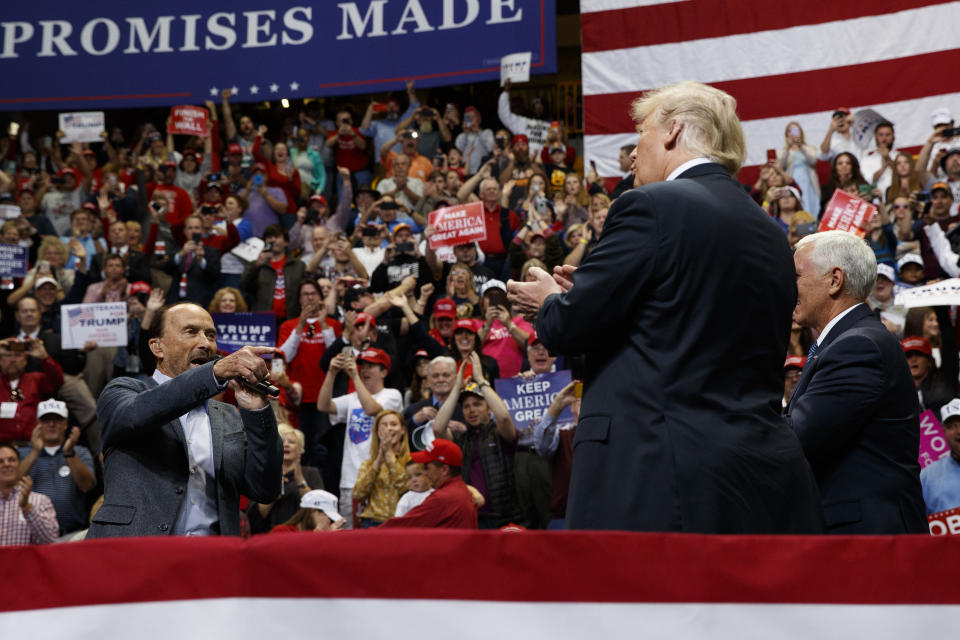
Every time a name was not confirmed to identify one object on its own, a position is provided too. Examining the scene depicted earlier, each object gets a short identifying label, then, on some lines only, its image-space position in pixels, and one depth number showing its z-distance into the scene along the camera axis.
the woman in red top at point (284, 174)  13.63
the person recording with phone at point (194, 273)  11.62
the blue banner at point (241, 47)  14.72
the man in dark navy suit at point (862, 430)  3.20
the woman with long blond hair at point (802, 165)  11.47
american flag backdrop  12.52
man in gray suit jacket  3.40
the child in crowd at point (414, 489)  7.82
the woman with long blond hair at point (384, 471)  8.13
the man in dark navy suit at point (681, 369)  2.45
